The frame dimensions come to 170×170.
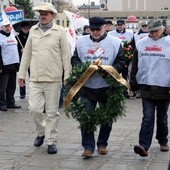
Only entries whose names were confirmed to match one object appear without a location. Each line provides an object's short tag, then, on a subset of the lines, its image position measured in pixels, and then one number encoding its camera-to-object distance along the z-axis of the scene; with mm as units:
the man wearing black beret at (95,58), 7117
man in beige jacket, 7441
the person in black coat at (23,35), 12695
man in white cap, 11406
